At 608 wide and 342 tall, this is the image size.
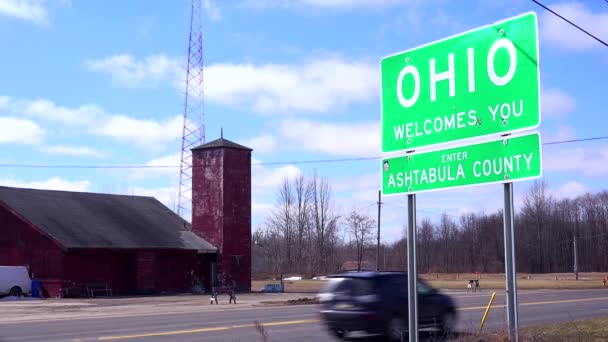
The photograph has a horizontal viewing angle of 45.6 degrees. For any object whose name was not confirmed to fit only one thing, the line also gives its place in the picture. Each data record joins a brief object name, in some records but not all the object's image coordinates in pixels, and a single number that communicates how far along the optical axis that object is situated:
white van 43.34
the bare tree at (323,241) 103.61
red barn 45.67
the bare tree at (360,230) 94.56
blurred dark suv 16.33
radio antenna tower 57.43
